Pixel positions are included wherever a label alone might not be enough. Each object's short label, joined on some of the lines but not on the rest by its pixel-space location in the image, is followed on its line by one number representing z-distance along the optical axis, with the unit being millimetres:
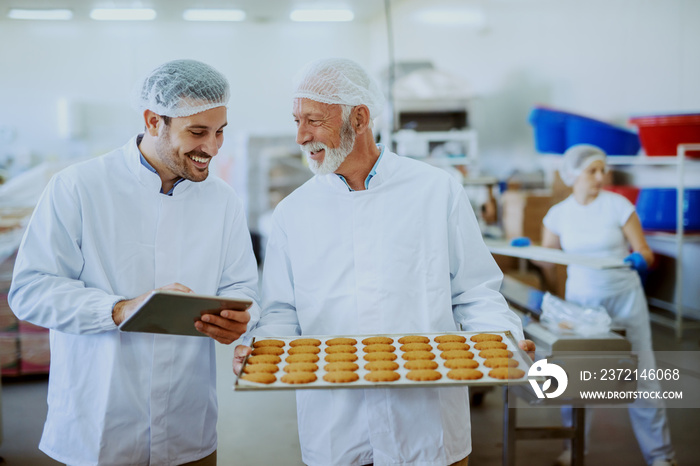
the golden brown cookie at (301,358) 1479
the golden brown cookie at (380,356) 1496
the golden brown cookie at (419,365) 1445
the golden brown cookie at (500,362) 1407
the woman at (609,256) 2674
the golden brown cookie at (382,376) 1372
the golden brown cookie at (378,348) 1529
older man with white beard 1598
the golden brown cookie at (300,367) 1417
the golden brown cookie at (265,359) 1444
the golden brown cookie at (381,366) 1449
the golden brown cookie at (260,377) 1325
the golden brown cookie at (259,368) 1379
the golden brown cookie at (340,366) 1436
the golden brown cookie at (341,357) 1484
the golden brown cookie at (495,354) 1461
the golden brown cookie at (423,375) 1354
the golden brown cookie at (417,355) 1495
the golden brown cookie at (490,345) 1503
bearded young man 1454
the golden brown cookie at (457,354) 1470
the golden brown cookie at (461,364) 1423
